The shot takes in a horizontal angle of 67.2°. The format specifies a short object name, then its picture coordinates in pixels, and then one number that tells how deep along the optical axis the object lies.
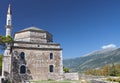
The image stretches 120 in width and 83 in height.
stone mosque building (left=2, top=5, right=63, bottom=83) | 15.84
